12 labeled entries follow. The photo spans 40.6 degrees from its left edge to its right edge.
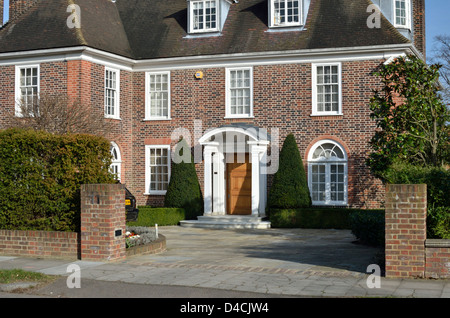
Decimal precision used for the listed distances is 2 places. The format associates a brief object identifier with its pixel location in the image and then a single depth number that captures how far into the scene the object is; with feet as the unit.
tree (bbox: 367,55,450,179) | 52.16
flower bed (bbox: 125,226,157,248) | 47.20
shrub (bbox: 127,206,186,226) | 74.23
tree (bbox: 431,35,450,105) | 160.86
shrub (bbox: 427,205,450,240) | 35.91
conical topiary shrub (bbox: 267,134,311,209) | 73.87
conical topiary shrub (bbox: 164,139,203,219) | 79.05
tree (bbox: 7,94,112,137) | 63.72
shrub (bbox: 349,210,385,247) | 50.88
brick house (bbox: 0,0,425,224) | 76.18
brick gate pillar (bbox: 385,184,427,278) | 35.06
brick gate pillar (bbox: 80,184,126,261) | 41.57
